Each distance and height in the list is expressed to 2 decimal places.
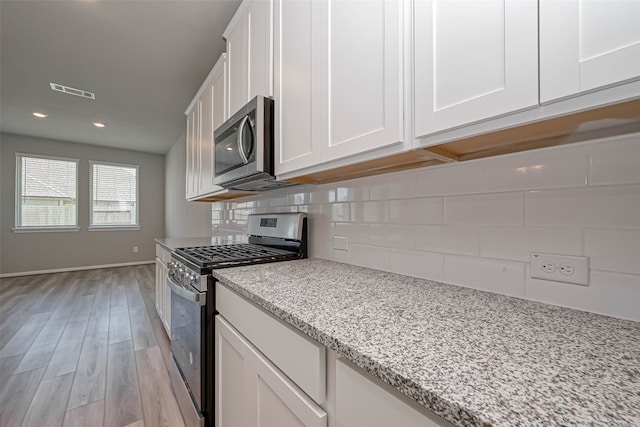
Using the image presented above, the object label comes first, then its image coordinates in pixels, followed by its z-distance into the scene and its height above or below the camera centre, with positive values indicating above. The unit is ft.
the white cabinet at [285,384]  1.65 -1.38
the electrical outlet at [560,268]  2.39 -0.50
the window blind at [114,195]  18.66 +1.34
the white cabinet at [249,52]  4.73 +3.16
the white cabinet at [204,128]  7.00 +2.57
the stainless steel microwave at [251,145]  4.53 +1.22
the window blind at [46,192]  16.29 +1.37
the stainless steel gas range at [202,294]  4.05 -1.30
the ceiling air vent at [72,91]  10.01 +4.70
